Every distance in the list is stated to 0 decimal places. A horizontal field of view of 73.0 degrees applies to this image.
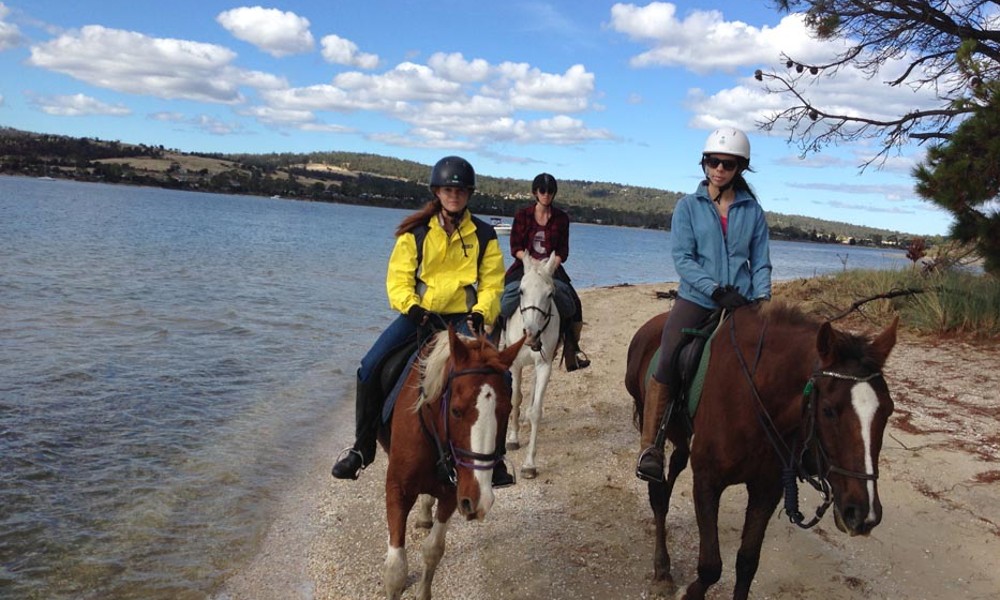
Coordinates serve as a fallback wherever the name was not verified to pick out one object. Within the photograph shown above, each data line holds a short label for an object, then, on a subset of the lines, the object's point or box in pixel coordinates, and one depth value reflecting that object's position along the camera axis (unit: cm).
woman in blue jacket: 451
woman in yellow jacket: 464
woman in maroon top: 801
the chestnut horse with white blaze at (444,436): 346
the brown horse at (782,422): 317
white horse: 717
